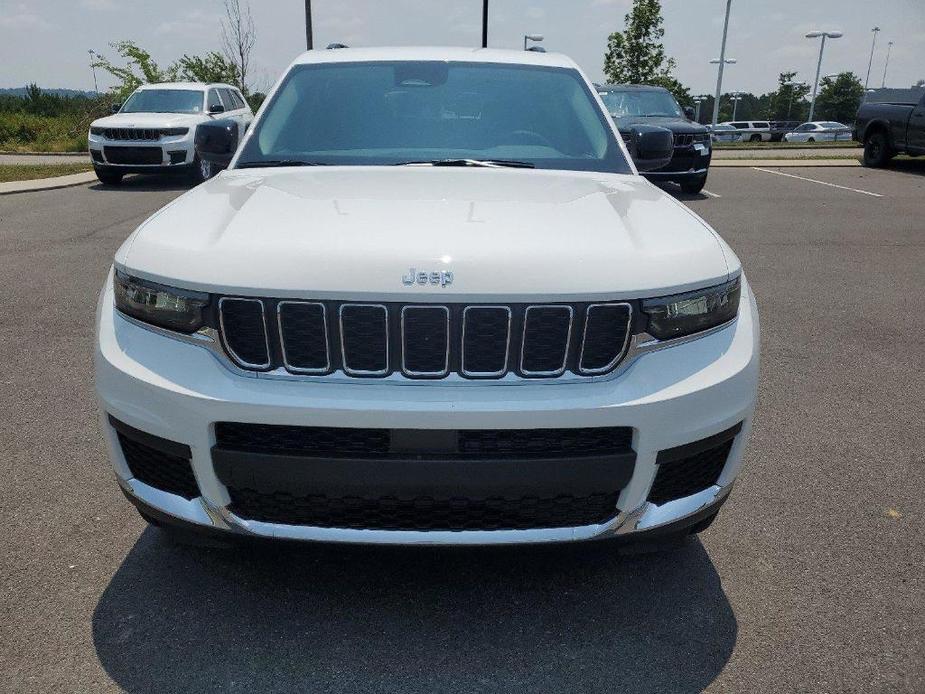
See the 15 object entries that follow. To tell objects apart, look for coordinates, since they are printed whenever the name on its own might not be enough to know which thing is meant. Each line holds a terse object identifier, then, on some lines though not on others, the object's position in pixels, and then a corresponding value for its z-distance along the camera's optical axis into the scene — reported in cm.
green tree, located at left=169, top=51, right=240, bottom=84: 2619
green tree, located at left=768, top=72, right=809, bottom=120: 8775
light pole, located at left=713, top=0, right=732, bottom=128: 3881
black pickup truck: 1681
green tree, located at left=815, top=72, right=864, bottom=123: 8206
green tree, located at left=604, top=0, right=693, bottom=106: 3309
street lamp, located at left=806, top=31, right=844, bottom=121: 4744
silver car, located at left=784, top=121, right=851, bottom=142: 5169
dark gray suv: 1347
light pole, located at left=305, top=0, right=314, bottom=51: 2348
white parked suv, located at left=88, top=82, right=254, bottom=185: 1412
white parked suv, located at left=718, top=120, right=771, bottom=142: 5959
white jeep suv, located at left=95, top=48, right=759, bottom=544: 210
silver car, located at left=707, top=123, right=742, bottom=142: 5594
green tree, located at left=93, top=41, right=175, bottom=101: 2630
